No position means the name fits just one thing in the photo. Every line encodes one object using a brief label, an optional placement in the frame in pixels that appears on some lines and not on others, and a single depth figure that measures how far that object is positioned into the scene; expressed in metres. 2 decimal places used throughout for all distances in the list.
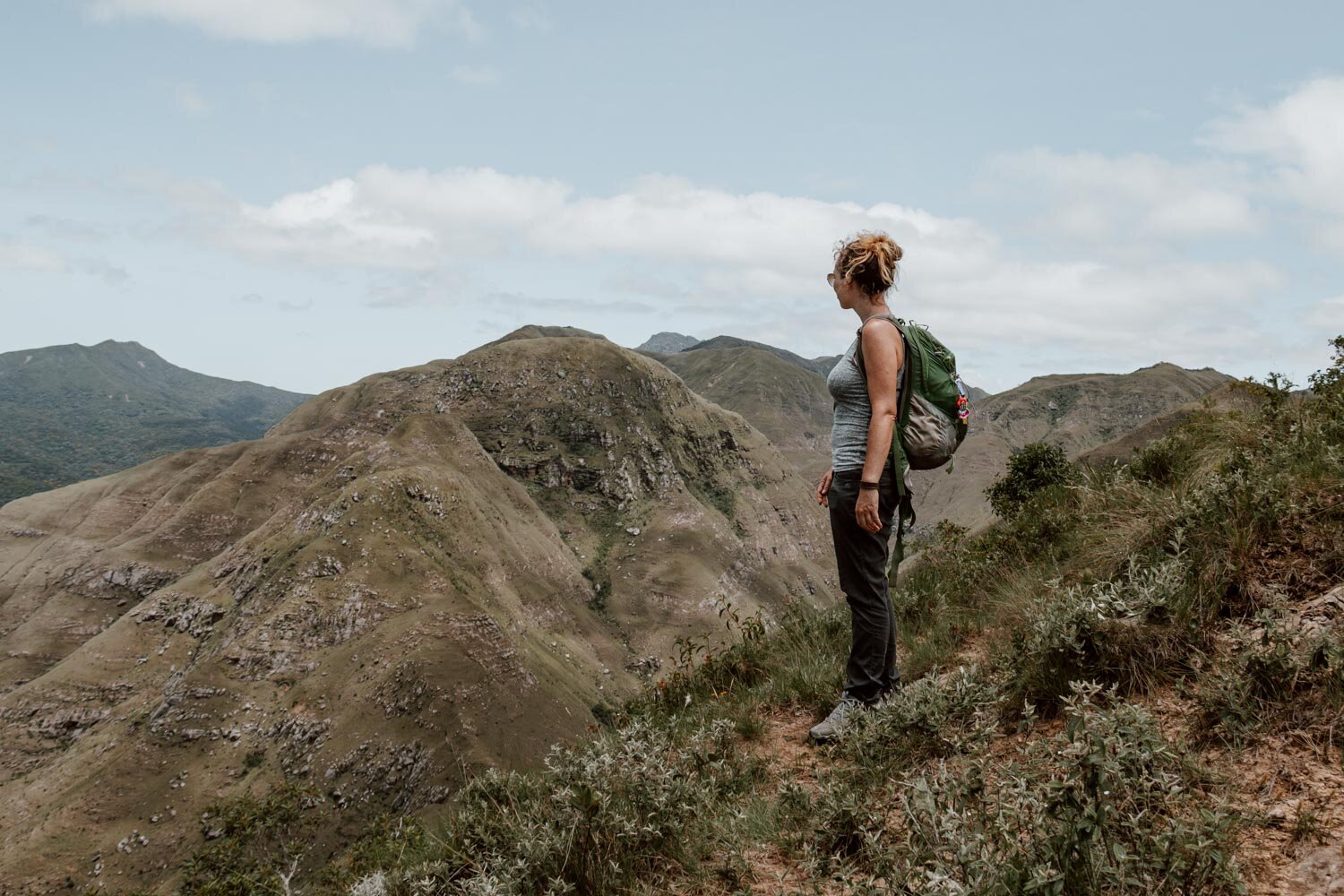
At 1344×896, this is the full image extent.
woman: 4.77
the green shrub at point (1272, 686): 3.14
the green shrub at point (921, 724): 4.00
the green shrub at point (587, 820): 3.38
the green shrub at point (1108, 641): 3.95
